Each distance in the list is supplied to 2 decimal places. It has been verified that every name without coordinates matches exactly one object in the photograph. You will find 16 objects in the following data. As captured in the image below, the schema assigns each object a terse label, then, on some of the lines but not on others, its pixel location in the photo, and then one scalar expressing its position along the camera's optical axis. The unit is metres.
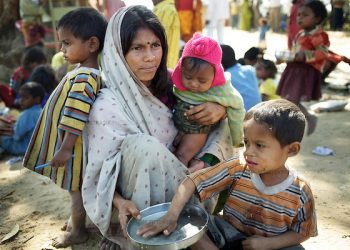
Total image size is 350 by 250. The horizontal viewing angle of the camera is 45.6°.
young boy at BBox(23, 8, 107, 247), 2.14
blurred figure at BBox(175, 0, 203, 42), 6.57
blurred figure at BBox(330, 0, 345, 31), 13.75
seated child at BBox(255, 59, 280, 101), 5.48
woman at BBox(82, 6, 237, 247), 2.08
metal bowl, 1.73
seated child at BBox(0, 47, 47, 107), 5.70
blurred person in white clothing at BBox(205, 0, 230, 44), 8.78
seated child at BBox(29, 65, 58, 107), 5.29
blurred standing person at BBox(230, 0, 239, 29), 20.05
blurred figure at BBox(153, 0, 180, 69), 4.46
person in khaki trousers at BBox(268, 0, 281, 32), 16.50
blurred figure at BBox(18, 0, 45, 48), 7.92
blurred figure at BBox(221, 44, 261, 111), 3.96
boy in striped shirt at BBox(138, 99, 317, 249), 1.85
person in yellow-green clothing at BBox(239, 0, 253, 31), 17.92
